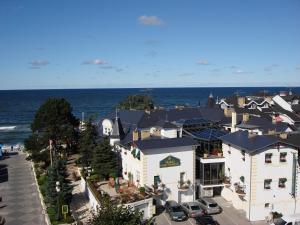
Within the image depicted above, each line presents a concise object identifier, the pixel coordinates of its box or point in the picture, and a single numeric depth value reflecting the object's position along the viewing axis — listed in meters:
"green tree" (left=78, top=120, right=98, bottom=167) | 39.98
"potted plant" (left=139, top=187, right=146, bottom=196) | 29.06
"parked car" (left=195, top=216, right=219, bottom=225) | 26.70
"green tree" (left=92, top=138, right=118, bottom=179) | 35.01
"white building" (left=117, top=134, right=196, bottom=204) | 30.49
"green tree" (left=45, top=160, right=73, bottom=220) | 29.14
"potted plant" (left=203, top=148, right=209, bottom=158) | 33.61
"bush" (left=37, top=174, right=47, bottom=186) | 37.76
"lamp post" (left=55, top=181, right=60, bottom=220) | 28.45
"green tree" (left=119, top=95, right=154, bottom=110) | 78.83
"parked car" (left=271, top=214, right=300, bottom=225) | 25.57
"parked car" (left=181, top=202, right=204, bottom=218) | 28.77
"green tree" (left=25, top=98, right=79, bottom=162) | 46.94
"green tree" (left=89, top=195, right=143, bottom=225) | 17.49
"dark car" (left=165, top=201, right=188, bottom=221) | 28.20
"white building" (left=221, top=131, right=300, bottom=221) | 28.99
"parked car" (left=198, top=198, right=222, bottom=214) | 29.75
